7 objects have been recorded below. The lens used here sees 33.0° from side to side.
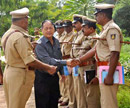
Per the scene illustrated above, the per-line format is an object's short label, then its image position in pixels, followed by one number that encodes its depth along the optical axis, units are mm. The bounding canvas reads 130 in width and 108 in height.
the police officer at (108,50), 3209
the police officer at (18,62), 3316
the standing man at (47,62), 3986
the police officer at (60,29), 6548
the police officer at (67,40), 5739
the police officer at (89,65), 4465
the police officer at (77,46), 4781
